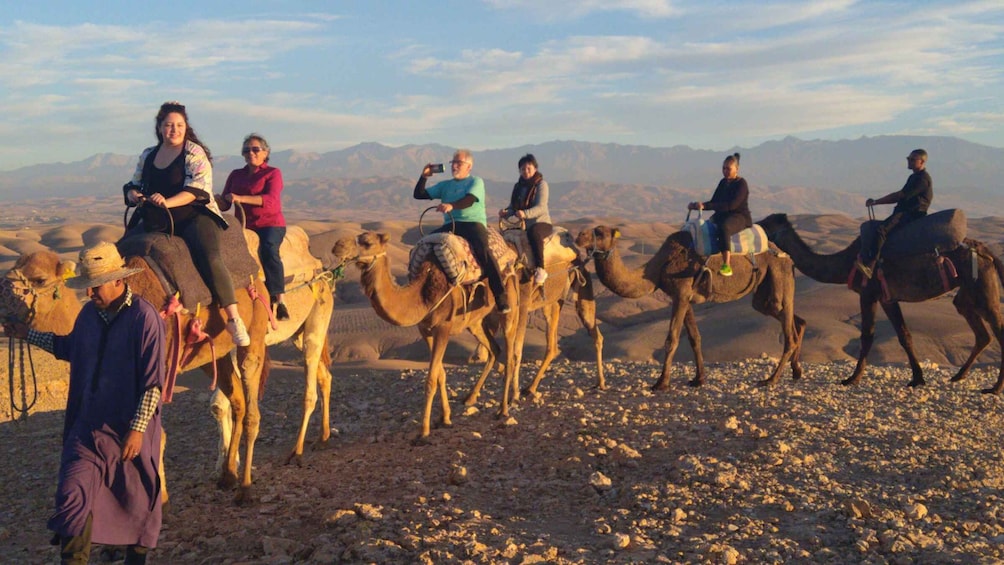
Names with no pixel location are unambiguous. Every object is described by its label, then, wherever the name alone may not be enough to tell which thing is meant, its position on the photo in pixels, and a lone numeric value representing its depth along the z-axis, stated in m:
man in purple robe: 4.91
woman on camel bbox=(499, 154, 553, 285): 10.52
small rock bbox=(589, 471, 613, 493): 7.27
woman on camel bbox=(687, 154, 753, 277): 11.27
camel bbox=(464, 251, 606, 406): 10.76
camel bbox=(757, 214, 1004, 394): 11.63
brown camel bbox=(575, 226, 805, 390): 11.16
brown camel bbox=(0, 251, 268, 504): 6.15
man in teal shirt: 9.29
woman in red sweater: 7.66
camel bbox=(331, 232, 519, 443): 7.88
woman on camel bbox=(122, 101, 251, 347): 6.46
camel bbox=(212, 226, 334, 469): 8.12
